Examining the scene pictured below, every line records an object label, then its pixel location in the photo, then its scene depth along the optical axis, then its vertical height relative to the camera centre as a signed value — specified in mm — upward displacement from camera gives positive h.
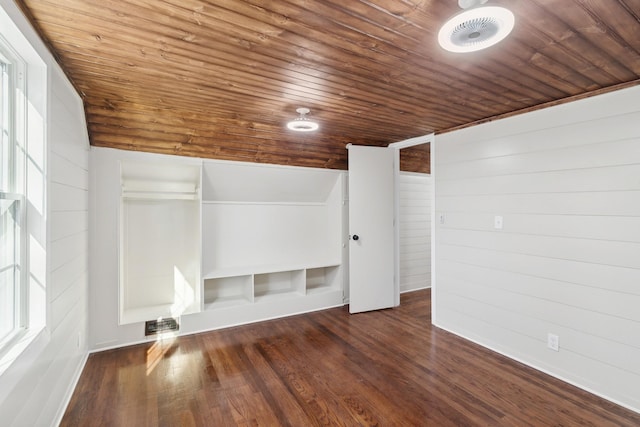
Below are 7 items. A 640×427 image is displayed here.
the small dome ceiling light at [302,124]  2670 +815
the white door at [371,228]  3869 -184
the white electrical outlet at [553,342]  2463 -1064
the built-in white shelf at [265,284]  3672 -951
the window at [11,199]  1396 +85
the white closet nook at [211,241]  3002 -319
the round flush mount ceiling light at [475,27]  1203 +804
